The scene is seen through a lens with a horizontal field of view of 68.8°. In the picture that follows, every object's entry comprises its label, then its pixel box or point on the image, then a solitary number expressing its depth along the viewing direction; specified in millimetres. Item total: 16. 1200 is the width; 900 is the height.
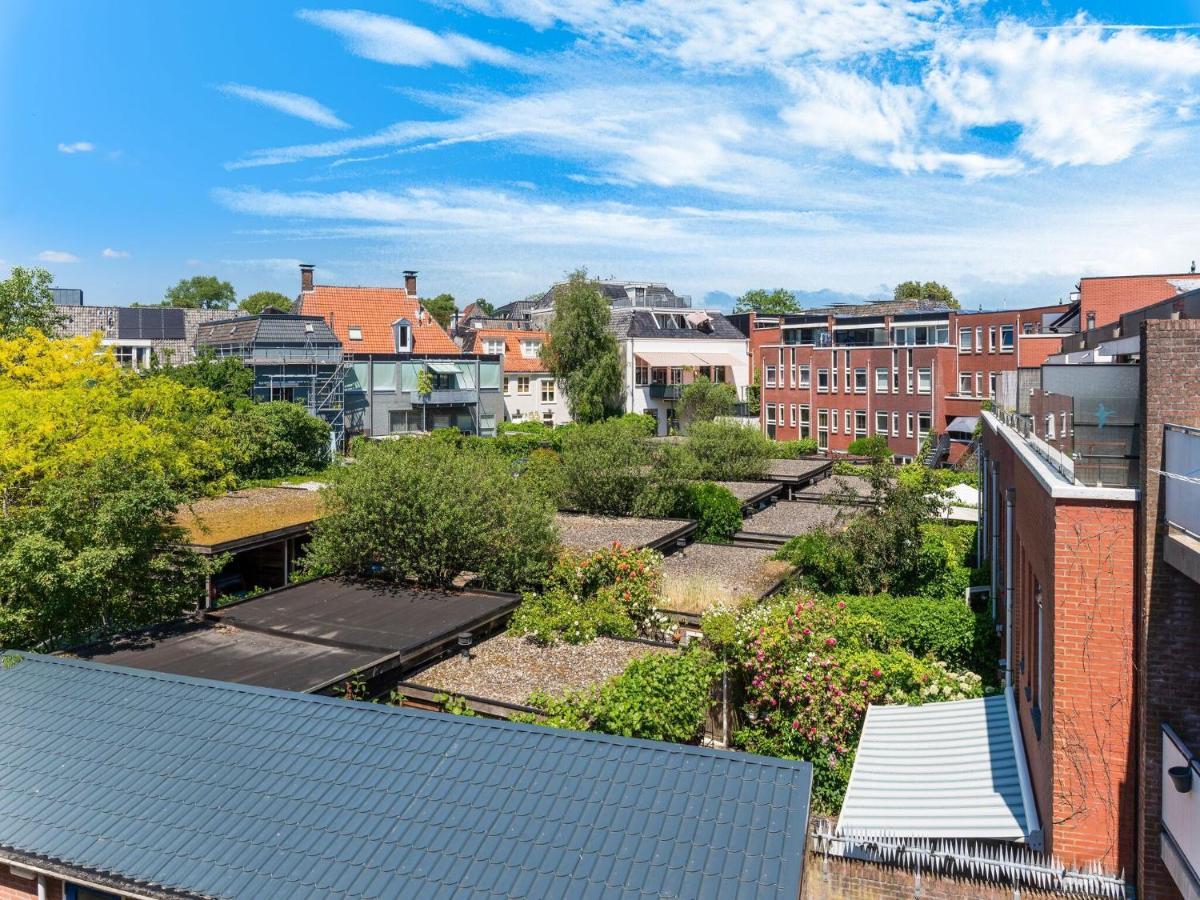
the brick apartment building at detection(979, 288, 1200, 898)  7164
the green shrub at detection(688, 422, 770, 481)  35906
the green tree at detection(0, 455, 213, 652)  13758
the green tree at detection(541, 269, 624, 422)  56031
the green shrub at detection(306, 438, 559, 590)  18281
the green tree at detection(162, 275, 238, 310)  109250
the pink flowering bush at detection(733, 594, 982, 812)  13023
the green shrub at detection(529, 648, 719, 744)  11789
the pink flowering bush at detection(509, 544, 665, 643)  15703
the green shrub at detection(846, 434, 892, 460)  46781
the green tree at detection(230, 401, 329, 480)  36344
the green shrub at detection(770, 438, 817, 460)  44800
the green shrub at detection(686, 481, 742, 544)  27656
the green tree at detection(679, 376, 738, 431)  56062
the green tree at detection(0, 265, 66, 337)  33938
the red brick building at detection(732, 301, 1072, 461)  45688
